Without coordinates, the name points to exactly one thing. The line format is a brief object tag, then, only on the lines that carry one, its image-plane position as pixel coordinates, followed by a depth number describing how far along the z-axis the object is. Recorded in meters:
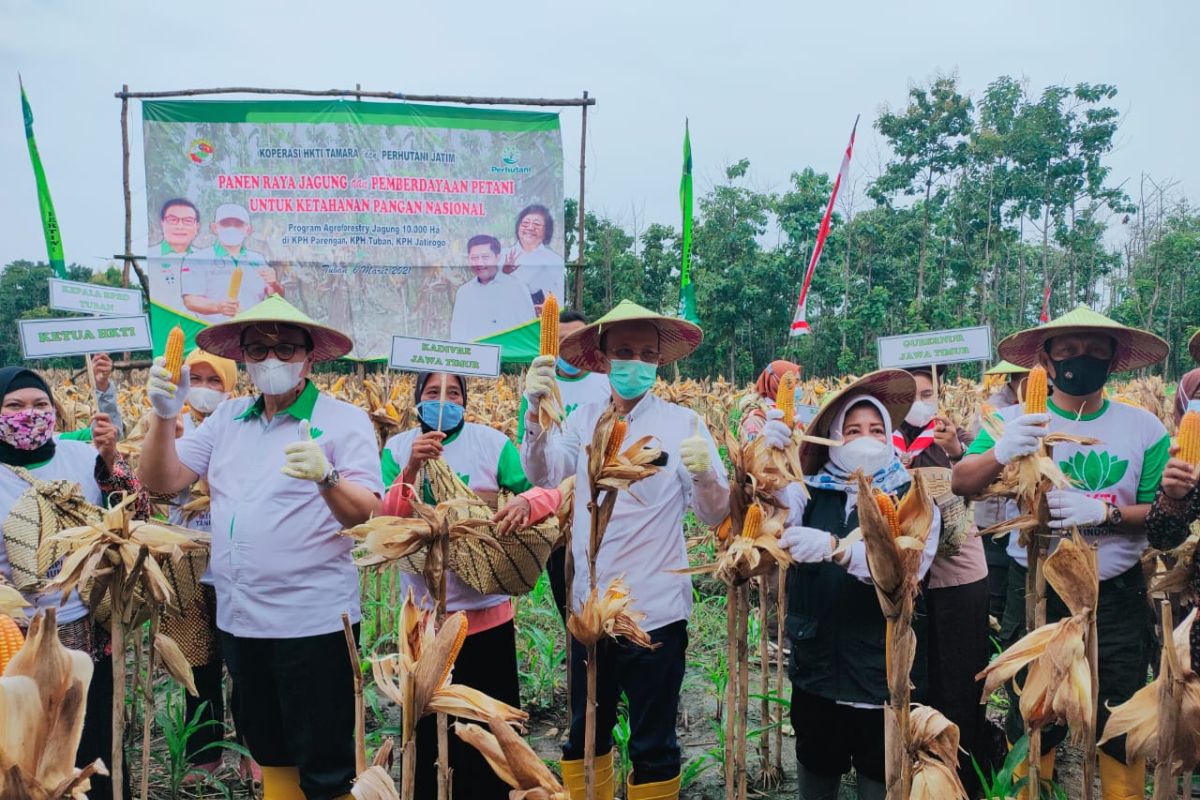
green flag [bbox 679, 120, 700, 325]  8.74
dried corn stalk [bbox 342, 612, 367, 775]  1.23
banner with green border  9.27
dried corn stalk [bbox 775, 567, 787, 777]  3.41
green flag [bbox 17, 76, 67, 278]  6.94
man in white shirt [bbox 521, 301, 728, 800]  2.75
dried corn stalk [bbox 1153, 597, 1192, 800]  1.30
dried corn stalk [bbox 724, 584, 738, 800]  2.15
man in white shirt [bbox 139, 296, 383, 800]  2.57
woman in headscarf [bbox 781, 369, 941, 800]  2.36
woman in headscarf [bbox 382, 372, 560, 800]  2.71
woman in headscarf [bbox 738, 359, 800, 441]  4.38
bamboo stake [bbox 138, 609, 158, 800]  2.28
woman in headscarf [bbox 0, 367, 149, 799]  2.44
